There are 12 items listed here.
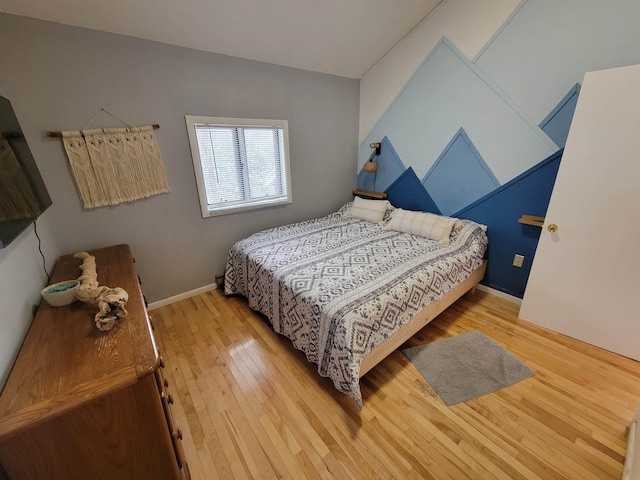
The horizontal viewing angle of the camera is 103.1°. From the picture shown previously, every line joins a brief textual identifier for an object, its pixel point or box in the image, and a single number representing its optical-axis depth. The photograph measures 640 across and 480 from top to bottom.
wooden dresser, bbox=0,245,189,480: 0.72
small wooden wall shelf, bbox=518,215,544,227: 2.17
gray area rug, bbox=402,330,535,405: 1.62
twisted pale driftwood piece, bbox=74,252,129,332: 1.06
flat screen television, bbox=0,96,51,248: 1.03
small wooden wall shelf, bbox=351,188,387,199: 3.42
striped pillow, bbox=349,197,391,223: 3.12
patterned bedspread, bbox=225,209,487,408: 1.47
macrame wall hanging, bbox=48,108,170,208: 1.86
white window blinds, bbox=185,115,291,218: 2.41
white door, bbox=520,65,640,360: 1.57
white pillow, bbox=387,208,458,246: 2.46
